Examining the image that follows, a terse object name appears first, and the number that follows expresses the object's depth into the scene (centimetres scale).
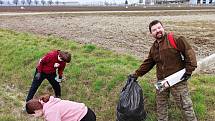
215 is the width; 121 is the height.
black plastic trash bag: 667
